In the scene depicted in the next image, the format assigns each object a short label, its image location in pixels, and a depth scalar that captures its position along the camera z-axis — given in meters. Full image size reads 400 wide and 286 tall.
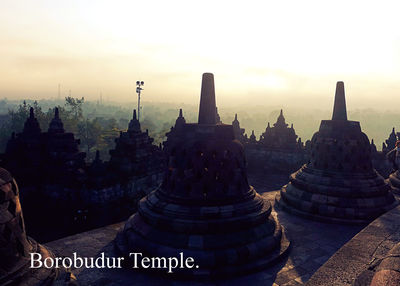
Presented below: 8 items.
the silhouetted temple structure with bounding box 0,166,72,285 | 3.90
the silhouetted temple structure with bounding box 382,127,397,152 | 21.81
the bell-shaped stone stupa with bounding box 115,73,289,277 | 6.79
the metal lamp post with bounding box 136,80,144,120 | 48.50
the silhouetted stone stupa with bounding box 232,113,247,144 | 22.48
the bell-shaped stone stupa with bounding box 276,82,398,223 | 10.42
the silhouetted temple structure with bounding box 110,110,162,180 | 13.48
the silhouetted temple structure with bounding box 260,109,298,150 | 20.94
